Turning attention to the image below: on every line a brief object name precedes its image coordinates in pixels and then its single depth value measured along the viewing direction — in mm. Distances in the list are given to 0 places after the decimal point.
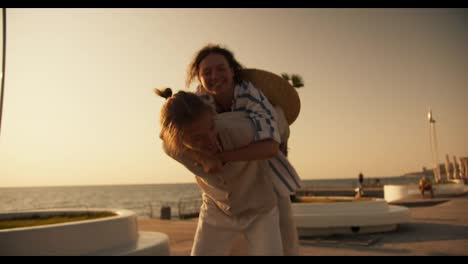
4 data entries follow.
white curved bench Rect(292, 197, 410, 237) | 9504
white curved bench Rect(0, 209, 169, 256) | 4906
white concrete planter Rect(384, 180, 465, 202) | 24250
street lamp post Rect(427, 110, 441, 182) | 40222
